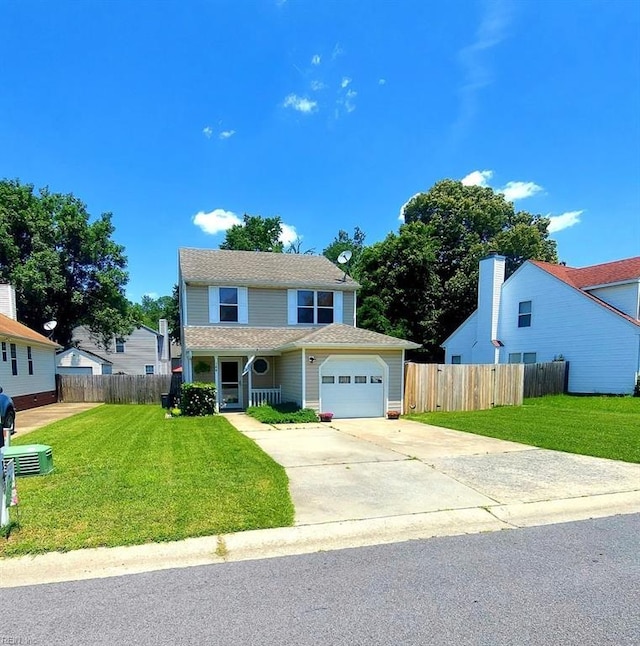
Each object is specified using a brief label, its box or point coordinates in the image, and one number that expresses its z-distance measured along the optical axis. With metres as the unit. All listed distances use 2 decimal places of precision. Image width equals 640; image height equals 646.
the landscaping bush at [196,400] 13.96
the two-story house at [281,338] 13.85
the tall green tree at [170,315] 39.41
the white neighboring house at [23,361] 15.60
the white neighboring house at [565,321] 16.89
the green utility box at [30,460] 6.02
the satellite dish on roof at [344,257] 17.71
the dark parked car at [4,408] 5.96
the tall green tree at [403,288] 29.00
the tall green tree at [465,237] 30.67
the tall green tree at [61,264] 24.34
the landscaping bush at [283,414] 12.45
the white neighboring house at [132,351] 34.03
